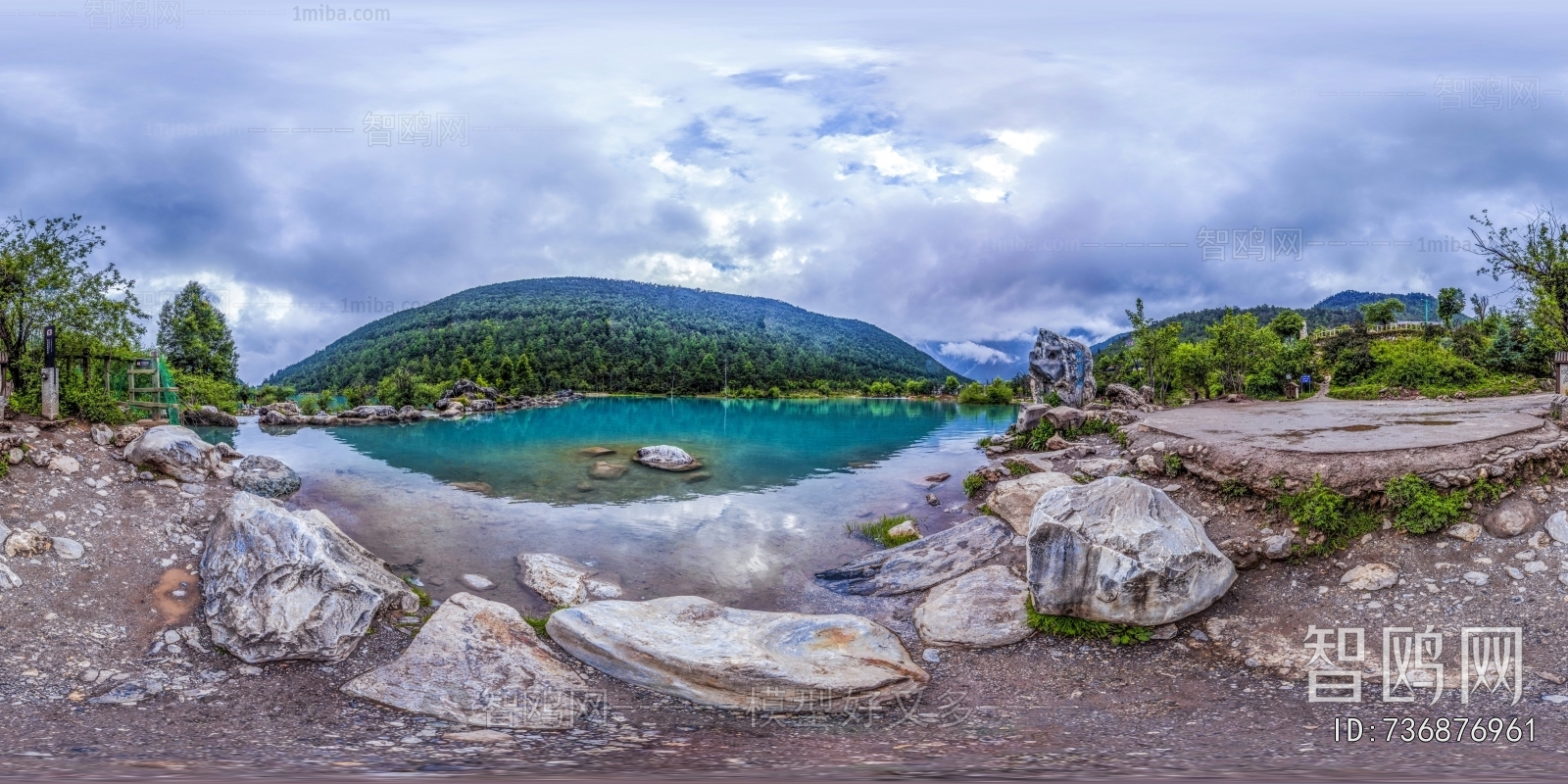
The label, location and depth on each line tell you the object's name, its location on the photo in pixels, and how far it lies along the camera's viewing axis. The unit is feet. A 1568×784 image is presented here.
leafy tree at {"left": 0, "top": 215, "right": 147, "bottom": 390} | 33.81
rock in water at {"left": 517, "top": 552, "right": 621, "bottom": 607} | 25.66
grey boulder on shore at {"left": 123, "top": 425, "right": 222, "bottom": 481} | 29.53
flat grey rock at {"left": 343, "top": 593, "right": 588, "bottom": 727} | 17.03
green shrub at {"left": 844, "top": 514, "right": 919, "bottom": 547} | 32.35
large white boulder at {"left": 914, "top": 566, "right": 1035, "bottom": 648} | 21.43
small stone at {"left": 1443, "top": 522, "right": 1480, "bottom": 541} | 21.03
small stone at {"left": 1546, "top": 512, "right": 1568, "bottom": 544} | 20.48
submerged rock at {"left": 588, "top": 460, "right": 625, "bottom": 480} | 46.73
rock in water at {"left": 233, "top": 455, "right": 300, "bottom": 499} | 32.76
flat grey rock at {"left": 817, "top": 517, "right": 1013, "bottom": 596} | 26.71
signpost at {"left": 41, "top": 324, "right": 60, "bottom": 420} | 32.07
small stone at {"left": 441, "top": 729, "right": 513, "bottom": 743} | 15.37
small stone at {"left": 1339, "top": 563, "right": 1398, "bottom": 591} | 20.43
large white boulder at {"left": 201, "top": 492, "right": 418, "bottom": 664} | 19.44
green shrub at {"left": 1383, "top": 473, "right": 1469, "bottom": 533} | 21.36
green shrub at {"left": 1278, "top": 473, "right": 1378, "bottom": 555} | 22.31
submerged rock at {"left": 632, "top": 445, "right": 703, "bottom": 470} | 50.57
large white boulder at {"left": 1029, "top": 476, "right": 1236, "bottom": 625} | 19.69
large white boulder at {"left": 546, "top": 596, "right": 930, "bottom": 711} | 17.47
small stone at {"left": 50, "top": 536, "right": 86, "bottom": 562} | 22.49
